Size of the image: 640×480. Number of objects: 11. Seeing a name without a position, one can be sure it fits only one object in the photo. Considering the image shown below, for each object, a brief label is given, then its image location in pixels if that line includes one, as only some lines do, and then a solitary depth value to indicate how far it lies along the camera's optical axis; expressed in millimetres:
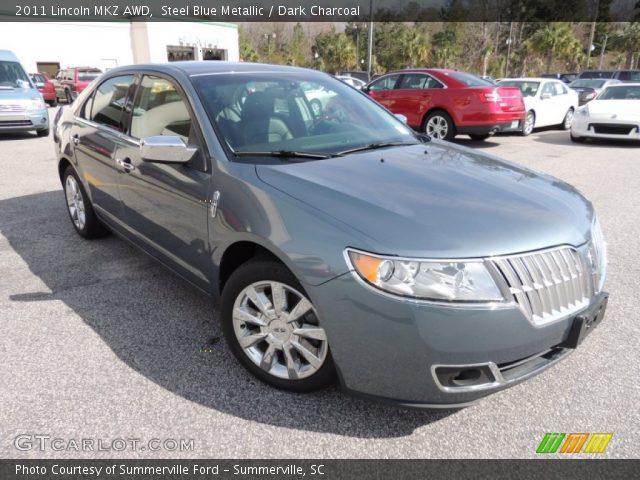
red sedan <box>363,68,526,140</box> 9969
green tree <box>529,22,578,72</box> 54072
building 34594
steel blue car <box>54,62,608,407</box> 1987
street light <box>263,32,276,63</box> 67900
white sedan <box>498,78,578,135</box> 12734
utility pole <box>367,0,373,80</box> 26766
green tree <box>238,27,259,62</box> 56719
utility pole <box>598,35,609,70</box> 59997
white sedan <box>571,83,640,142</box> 10852
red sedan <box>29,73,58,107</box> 19875
